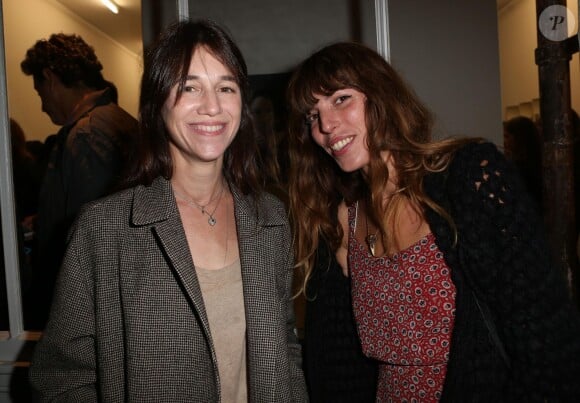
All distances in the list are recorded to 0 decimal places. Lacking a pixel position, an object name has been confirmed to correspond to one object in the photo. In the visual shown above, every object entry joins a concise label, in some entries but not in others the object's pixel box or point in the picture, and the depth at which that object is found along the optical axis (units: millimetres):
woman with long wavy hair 1252
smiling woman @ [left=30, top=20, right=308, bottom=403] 1212
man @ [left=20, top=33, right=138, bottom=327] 2102
